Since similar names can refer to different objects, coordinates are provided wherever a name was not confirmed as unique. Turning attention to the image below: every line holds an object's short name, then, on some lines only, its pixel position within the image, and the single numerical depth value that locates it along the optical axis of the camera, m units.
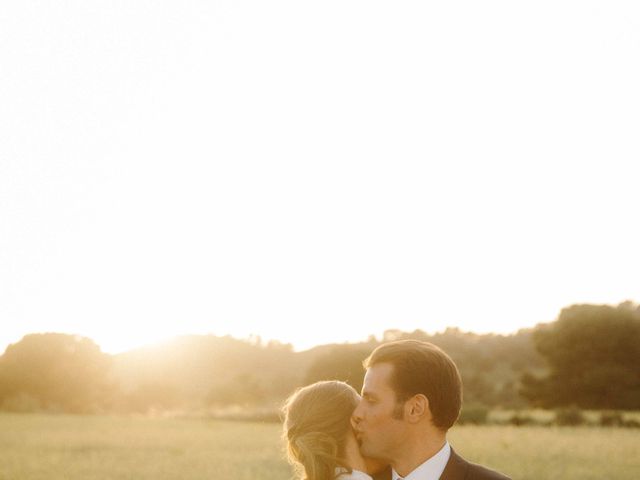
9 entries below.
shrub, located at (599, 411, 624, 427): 25.80
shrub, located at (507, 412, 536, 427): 27.05
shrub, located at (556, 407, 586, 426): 26.69
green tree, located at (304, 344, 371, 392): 29.73
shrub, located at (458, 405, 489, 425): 29.14
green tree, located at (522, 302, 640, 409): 35.94
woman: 4.01
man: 3.80
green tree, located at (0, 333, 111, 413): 46.12
